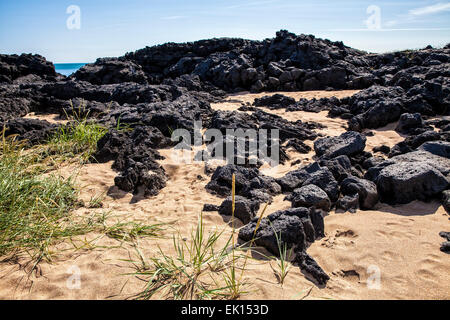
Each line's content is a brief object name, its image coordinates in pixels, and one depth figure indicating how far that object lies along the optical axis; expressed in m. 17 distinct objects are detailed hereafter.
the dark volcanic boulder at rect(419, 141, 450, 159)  4.88
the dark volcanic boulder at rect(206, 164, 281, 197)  4.70
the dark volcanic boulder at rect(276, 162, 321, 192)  4.75
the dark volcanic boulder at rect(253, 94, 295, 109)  11.56
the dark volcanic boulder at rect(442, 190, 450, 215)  3.66
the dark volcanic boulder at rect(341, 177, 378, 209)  3.98
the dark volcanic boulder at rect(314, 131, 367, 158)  5.65
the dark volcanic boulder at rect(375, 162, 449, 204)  3.91
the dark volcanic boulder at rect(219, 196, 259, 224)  3.87
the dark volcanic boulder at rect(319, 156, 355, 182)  4.73
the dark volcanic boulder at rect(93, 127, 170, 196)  4.80
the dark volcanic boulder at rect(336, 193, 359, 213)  3.94
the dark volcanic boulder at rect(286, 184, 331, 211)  3.88
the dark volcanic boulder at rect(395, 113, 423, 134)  7.38
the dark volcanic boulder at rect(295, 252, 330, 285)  2.68
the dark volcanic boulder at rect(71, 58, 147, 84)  17.22
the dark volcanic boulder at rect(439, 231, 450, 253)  2.95
